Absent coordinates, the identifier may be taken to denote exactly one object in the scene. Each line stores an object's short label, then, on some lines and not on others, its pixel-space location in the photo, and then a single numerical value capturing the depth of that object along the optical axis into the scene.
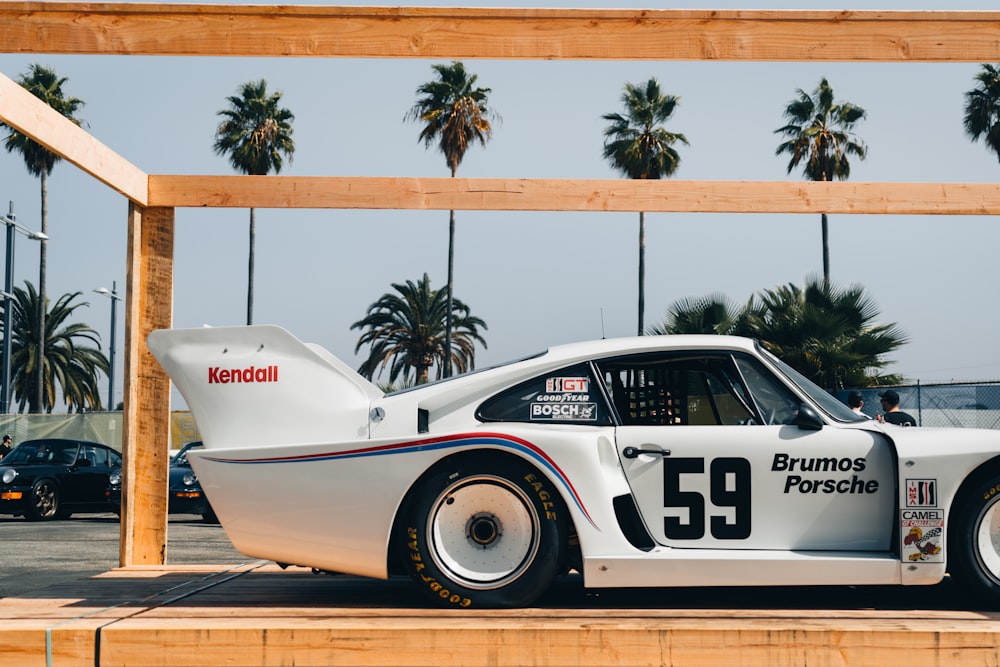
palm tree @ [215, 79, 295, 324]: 44.12
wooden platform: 4.05
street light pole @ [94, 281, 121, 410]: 35.62
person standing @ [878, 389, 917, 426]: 9.54
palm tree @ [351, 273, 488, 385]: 40.25
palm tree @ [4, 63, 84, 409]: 44.09
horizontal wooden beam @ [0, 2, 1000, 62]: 5.93
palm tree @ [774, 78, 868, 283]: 42.19
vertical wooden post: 7.45
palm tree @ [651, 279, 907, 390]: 19.70
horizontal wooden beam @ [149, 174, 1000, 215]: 7.27
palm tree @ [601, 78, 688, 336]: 42.44
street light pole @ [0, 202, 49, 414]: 28.00
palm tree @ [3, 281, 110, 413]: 40.75
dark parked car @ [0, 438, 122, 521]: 18.50
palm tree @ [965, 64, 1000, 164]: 37.47
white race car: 4.96
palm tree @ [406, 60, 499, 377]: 43.62
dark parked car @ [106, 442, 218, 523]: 18.33
